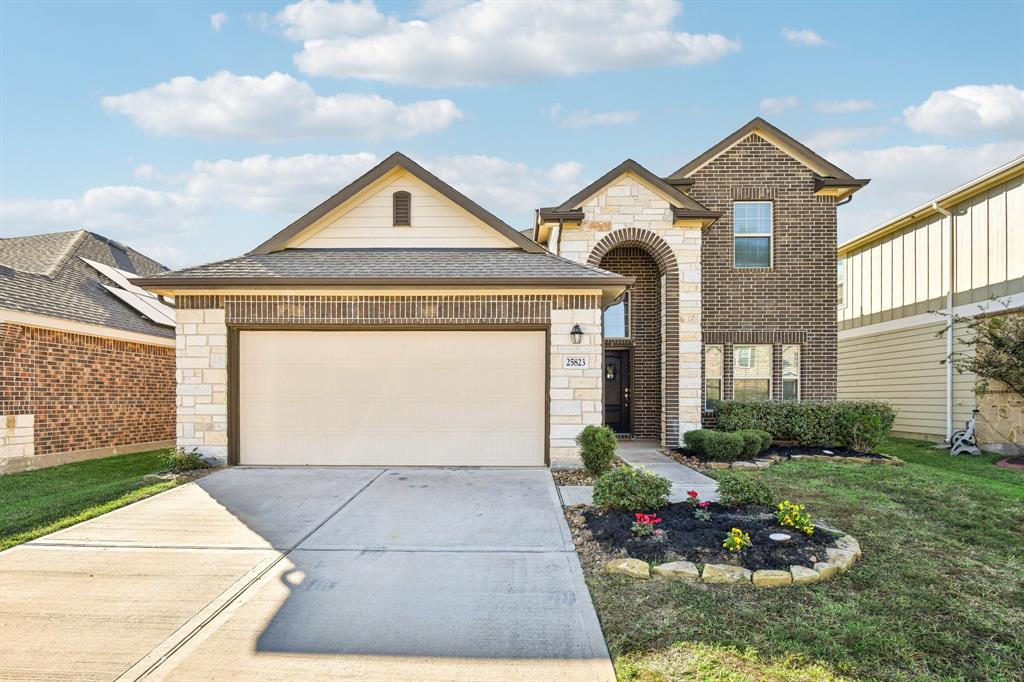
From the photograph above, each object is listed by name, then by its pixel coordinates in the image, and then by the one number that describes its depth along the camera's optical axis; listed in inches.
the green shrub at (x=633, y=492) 258.5
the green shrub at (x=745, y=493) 263.1
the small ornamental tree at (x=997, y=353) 497.7
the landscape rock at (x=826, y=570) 193.6
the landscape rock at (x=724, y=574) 189.0
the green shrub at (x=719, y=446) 441.4
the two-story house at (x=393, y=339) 391.9
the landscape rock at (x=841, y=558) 200.1
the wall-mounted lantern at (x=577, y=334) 390.9
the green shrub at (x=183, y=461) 374.6
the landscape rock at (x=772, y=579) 187.2
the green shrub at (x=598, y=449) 366.3
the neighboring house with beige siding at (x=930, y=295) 536.4
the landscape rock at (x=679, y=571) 192.2
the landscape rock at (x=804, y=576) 188.7
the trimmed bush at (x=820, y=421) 481.7
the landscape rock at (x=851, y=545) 213.0
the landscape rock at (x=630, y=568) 195.0
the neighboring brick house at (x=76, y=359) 410.9
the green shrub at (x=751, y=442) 449.4
